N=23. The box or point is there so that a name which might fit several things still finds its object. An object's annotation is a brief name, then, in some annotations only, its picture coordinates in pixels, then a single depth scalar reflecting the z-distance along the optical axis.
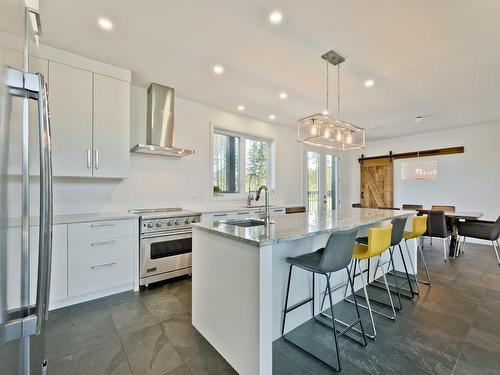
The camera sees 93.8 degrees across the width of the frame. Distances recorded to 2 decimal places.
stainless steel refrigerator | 0.64
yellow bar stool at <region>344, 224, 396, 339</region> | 1.99
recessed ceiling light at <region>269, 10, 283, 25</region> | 1.97
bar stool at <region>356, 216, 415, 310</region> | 2.42
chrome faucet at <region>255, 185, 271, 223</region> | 2.10
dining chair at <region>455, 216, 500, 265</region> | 3.97
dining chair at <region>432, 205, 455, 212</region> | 5.12
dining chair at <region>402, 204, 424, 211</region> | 5.51
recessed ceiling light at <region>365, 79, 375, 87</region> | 3.17
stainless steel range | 2.88
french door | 6.23
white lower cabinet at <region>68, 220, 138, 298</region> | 2.45
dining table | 4.20
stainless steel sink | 2.32
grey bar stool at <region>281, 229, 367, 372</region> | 1.67
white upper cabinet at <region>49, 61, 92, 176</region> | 2.52
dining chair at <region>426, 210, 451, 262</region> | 4.04
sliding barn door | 6.71
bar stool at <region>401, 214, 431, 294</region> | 2.91
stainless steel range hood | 3.33
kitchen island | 1.44
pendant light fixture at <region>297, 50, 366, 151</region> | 2.61
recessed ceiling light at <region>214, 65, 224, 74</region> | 2.87
